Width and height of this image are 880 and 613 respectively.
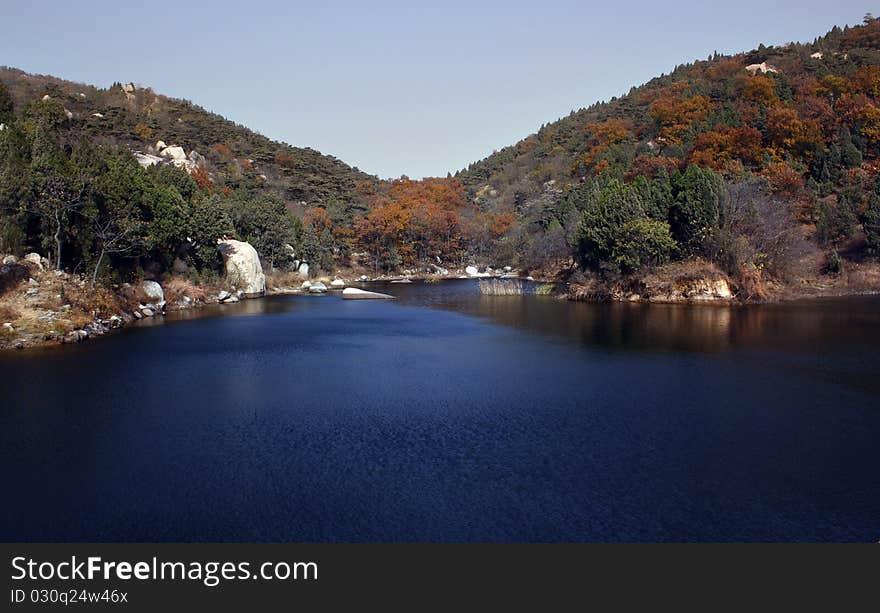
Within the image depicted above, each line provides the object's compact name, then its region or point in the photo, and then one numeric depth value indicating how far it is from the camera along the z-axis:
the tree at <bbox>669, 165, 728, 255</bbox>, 47.34
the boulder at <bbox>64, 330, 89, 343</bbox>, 30.53
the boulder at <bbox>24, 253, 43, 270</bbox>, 34.78
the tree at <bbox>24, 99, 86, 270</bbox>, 34.41
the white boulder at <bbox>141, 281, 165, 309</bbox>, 43.84
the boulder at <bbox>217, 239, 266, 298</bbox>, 57.81
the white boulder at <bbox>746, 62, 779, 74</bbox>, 107.00
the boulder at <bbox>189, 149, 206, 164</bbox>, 93.69
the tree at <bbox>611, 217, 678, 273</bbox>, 46.69
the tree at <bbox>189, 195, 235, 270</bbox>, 52.66
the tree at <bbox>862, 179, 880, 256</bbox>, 55.59
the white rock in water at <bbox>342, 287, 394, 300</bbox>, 57.60
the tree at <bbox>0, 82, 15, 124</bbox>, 47.07
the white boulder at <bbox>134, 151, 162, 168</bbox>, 75.88
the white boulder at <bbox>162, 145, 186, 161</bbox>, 86.69
